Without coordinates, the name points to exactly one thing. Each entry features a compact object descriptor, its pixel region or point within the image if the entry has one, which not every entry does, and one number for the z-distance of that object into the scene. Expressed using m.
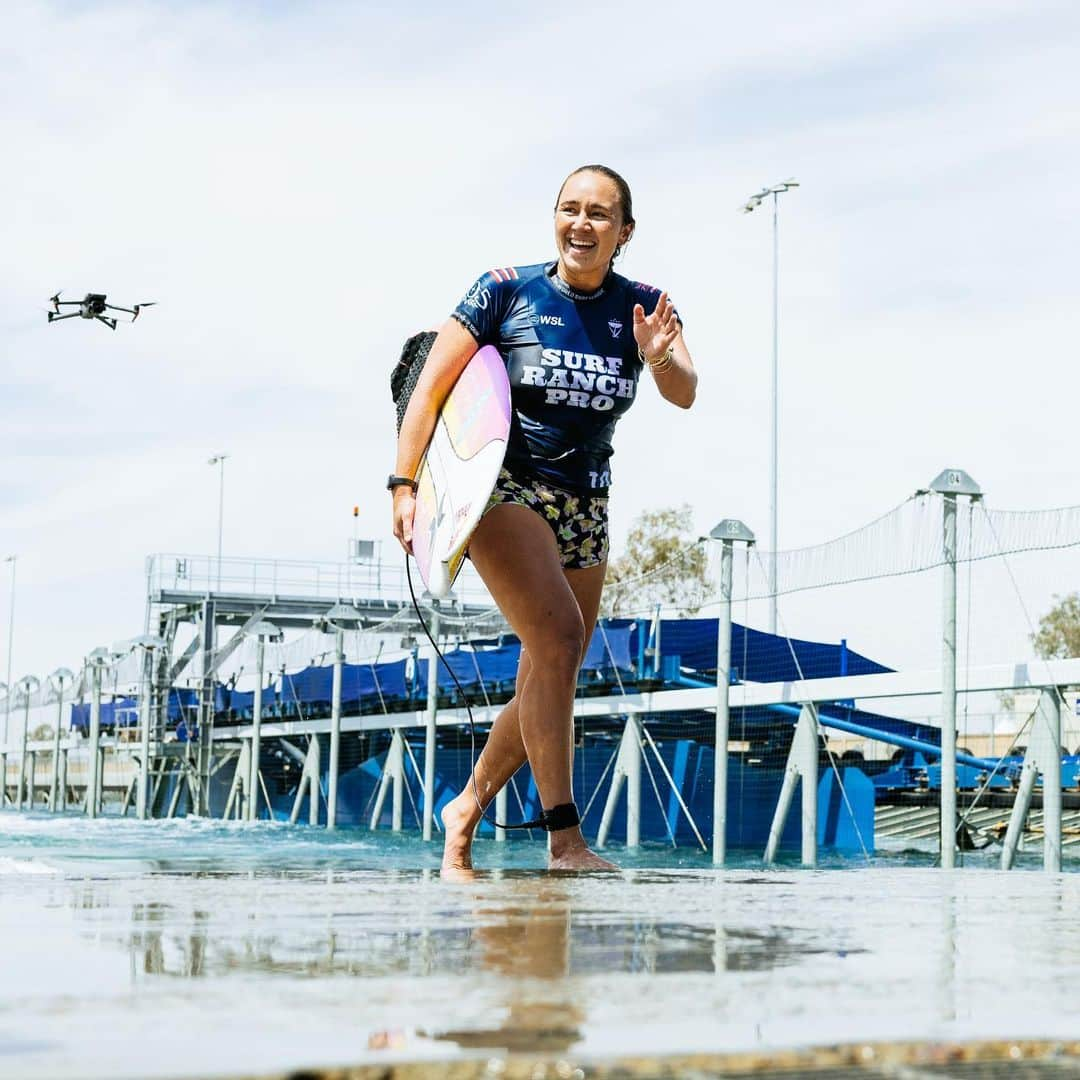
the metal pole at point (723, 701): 15.97
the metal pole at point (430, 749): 22.08
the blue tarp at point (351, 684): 25.81
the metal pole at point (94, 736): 37.91
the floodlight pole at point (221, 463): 55.03
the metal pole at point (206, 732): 37.44
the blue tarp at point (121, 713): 40.91
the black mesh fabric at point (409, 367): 5.25
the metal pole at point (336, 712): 26.78
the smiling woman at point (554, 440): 4.67
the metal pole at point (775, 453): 35.62
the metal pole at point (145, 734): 35.59
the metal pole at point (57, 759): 44.69
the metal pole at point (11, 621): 70.38
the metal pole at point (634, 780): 18.62
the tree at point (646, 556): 42.25
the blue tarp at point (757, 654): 15.61
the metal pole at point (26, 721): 49.78
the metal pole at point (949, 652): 12.54
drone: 27.46
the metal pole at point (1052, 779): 11.77
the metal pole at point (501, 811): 22.23
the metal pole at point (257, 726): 31.55
